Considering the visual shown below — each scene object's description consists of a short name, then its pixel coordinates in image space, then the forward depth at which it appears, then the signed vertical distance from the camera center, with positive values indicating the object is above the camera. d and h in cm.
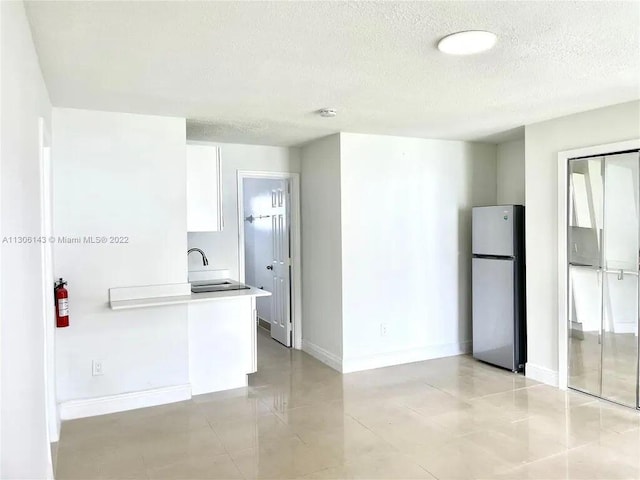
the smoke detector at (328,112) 361 +97
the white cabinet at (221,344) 404 -94
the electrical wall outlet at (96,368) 360 -98
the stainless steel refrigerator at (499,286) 455 -54
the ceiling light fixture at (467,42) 221 +93
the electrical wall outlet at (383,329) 483 -98
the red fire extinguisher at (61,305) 330 -45
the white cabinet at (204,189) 411 +43
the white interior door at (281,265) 552 -35
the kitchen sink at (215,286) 429 -47
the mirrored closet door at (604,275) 359 -36
